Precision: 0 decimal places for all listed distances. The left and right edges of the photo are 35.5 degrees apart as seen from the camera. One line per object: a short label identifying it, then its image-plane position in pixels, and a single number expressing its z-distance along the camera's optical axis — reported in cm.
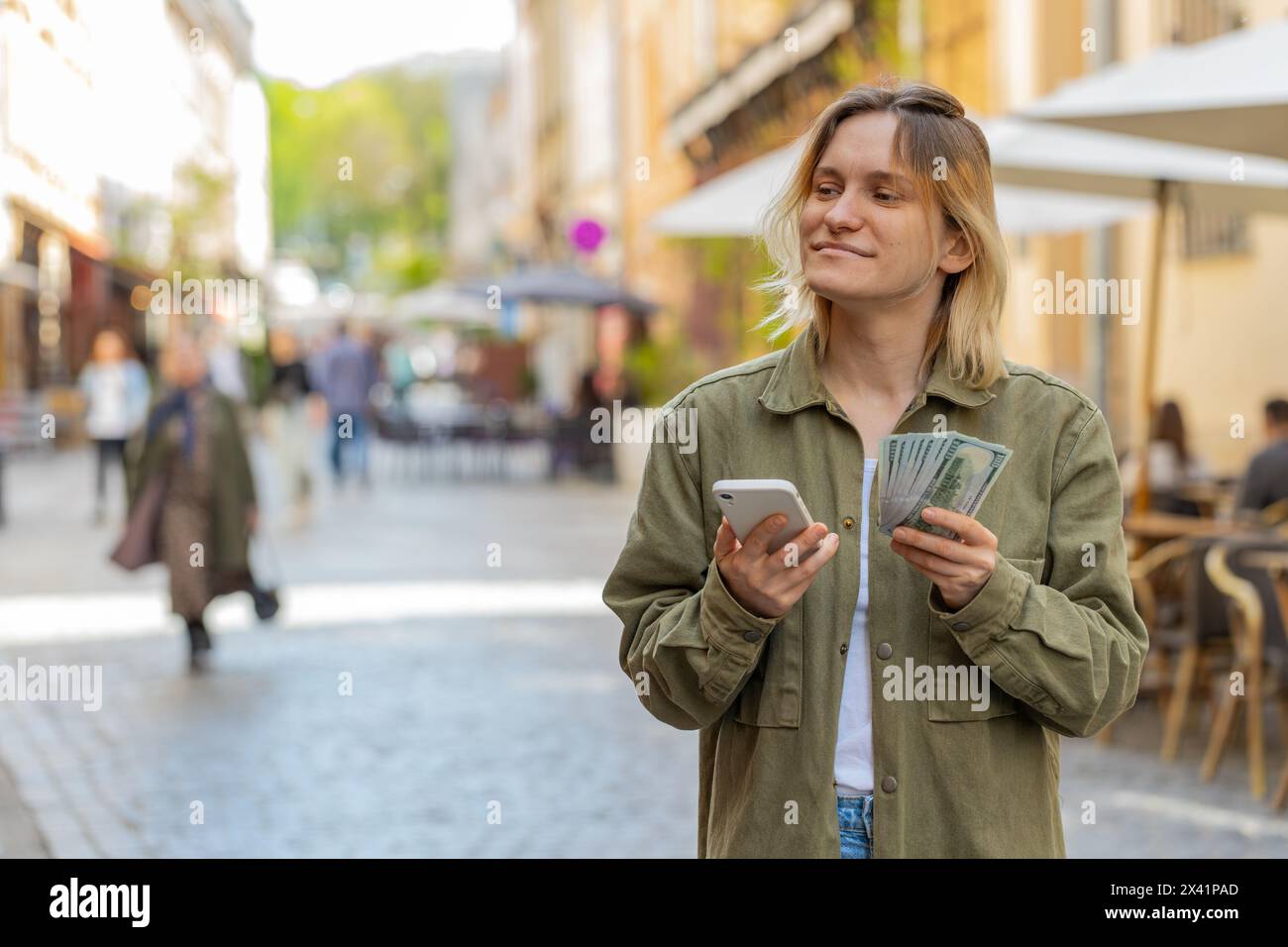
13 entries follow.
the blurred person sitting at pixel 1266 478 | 953
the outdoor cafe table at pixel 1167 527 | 893
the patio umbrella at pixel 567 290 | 2642
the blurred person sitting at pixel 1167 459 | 1127
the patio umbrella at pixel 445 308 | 3491
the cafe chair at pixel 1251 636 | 737
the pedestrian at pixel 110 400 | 1994
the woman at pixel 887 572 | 250
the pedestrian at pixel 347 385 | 2477
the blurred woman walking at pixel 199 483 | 1044
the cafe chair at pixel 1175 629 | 812
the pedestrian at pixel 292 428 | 1958
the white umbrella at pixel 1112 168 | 954
